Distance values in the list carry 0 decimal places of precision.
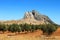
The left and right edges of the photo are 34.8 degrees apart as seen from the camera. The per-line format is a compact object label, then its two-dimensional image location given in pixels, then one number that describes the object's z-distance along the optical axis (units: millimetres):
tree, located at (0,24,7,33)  38747
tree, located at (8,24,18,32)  38741
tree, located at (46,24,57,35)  34442
